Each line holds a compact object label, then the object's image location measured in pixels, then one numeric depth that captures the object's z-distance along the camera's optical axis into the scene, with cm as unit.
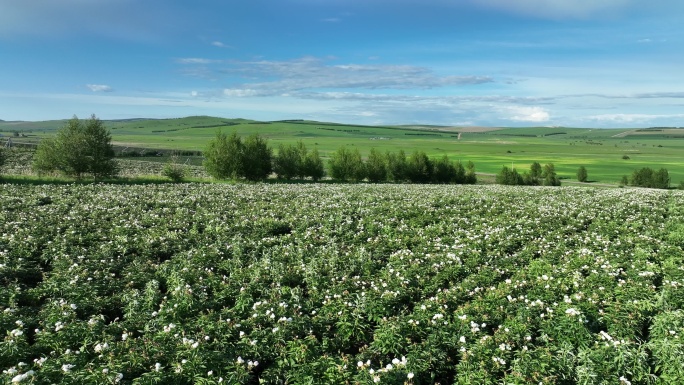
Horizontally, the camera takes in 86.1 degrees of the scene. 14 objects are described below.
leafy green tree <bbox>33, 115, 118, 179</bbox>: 4916
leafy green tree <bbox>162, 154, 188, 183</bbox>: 5396
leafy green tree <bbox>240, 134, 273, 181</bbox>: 6750
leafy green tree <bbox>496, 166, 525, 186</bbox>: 10288
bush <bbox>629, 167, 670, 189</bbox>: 9925
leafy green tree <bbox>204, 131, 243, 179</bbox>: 6594
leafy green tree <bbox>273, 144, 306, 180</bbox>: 8119
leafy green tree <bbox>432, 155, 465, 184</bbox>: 9935
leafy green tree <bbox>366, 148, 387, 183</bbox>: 9250
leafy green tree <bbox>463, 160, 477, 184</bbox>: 10274
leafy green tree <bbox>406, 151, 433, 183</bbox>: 9706
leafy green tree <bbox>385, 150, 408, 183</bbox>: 9600
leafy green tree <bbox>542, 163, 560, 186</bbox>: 10403
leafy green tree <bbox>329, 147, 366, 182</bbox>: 8931
